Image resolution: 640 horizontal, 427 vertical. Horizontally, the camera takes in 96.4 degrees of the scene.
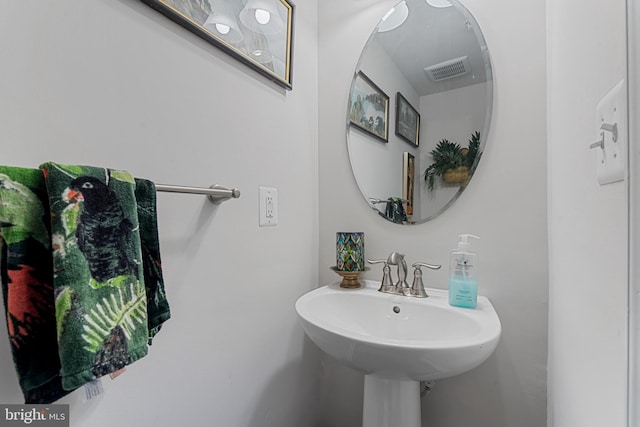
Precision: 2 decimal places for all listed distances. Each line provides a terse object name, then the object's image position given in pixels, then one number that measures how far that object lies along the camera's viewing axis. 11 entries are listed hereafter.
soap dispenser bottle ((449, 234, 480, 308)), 0.87
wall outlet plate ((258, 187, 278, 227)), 0.97
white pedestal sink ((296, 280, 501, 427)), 0.63
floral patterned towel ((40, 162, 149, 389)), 0.42
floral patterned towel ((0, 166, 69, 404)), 0.41
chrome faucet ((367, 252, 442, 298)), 0.99
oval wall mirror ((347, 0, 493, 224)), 0.98
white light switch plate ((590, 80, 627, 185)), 0.31
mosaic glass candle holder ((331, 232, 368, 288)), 1.08
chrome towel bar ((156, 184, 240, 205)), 0.63
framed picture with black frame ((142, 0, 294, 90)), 0.73
